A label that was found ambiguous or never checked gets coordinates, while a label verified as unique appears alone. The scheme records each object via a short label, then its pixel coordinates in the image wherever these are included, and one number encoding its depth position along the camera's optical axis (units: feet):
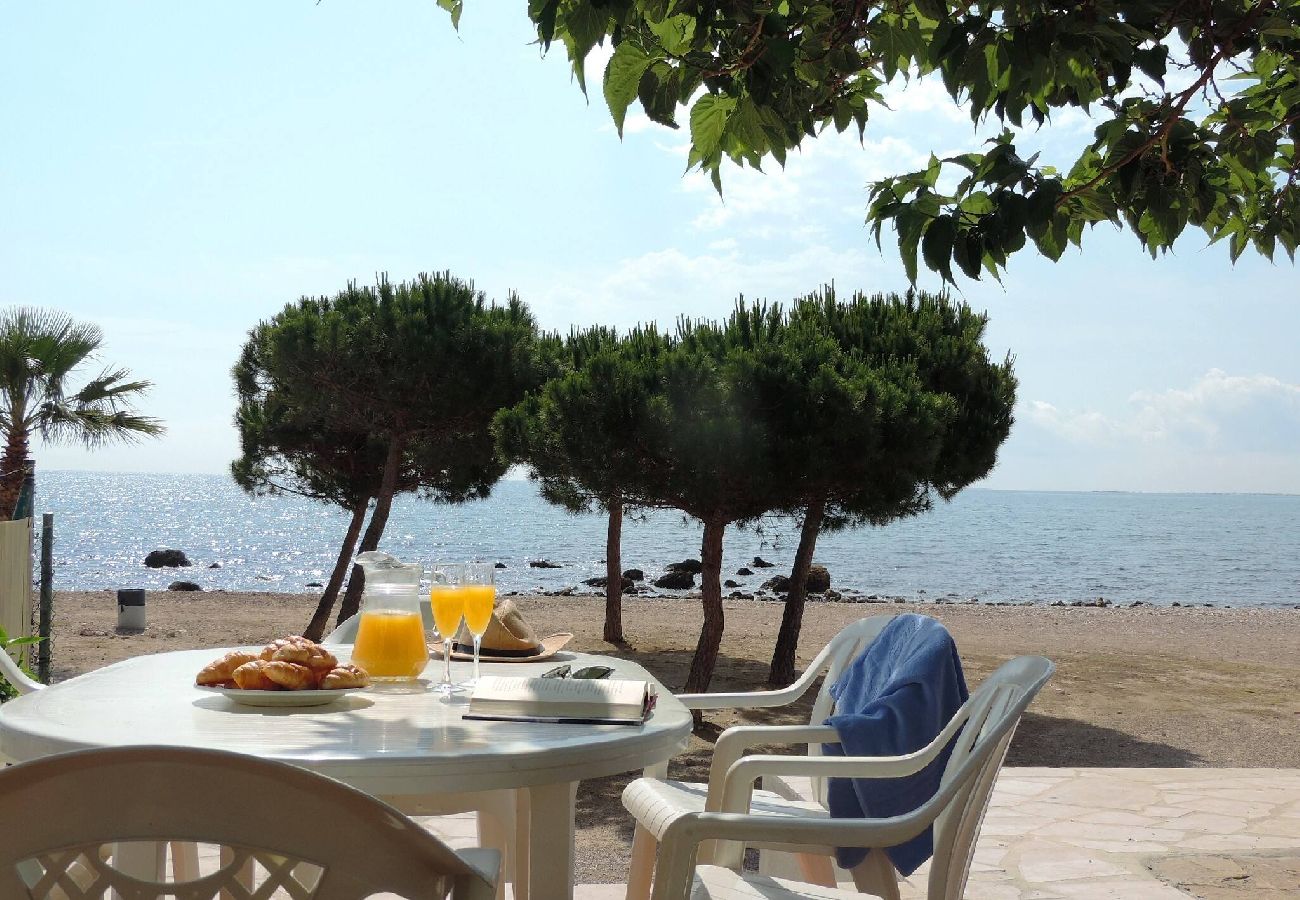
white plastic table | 5.74
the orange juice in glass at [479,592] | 7.97
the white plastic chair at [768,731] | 8.30
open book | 6.91
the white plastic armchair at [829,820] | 6.12
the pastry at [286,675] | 7.14
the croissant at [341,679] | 7.16
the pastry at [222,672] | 7.52
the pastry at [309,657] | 7.29
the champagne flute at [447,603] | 7.98
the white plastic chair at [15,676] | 9.29
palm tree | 28.60
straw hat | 9.50
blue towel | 8.86
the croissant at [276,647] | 7.50
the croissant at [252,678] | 7.19
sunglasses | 8.25
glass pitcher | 8.05
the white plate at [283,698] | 7.02
